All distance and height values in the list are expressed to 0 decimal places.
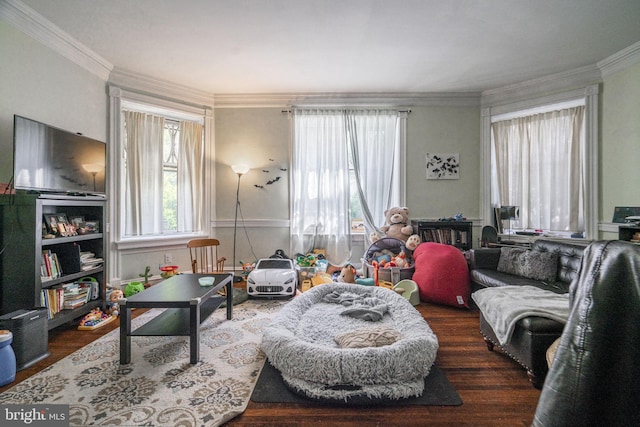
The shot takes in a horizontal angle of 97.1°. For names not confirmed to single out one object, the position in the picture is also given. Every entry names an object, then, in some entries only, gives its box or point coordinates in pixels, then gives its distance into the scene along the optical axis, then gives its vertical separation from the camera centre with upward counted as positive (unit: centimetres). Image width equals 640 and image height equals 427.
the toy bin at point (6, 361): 177 -94
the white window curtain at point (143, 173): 382 +54
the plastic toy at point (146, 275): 365 -83
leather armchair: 53 -29
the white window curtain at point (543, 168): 370 +61
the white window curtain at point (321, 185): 434 +41
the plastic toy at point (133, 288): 328 -89
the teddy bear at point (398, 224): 404 -19
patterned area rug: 150 -107
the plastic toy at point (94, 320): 260 -103
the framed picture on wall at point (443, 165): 436 +71
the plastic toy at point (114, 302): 291 -96
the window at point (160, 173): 382 +55
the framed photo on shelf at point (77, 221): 277 -9
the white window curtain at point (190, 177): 422 +52
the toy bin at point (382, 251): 366 -55
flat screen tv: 229 +48
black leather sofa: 170 -68
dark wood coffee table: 193 -72
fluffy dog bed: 161 -90
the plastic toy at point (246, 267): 396 -79
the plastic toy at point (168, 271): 364 -77
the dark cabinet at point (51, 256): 222 -39
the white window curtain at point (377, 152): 436 +92
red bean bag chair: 310 -75
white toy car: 331 -84
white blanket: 176 -63
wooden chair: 379 -66
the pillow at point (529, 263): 271 -53
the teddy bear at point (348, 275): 366 -83
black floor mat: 158 -107
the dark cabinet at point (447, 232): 399 -30
